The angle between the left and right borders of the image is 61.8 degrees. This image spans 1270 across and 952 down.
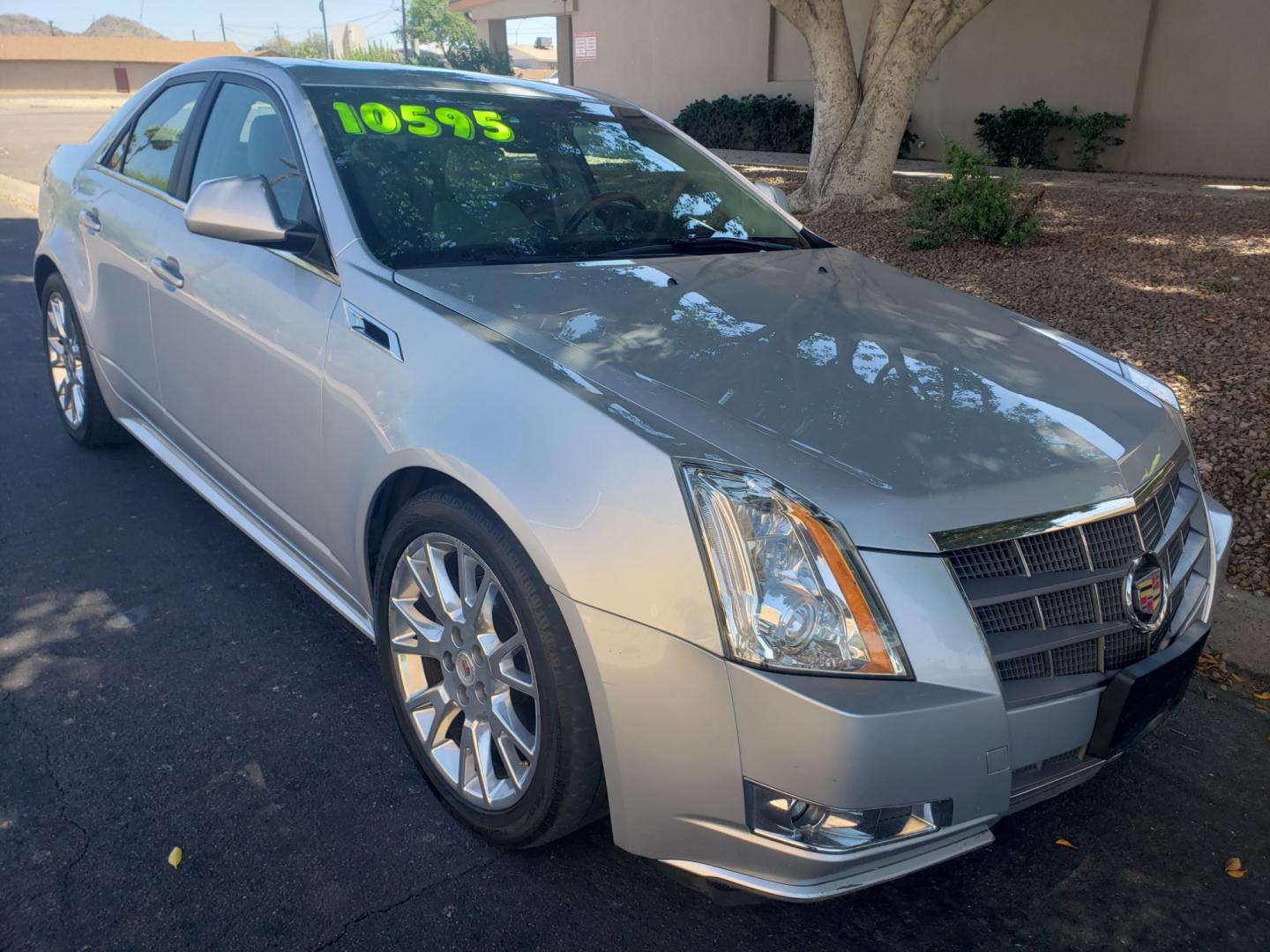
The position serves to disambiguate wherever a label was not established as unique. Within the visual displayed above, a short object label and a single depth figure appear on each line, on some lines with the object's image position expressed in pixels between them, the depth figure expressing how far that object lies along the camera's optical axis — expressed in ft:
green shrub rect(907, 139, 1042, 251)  27.84
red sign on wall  78.59
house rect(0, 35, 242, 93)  193.88
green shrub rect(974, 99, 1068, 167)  49.34
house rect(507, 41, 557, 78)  184.83
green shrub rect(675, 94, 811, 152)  61.67
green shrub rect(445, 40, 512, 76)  101.09
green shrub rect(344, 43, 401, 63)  204.90
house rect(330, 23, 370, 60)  280.72
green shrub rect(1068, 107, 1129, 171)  47.57
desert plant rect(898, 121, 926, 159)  56.29
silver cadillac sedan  6.67
